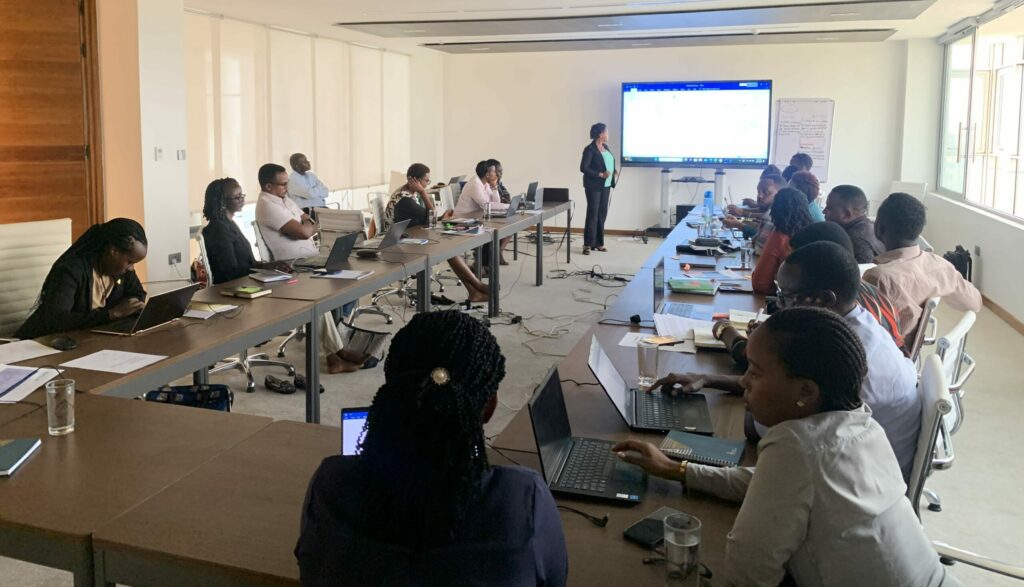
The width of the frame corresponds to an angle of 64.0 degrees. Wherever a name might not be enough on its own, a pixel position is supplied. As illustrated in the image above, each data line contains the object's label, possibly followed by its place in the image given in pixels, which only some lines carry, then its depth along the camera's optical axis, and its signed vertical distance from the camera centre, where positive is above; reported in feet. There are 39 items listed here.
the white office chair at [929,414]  6.30 -1.79
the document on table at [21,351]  8.39 -1.85
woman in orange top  12.70 -0.76
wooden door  18.34 +1.40
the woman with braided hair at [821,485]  4.35 -1.61
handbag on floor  9.68 -2.60
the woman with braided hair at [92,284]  9.78 -1.36
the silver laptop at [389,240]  16.93 -1.29
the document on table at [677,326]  10.25 -1.83
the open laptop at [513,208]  24.03 -0.84
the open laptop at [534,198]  26.55 -0.59
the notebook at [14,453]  5.86 -2.05
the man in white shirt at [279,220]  16.93 -0.89
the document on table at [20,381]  7.40 -1.93
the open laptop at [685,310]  11.46 -1.83
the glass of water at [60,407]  6.53 -1.85
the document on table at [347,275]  13.66 -1.63
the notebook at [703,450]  6.25 -2.09
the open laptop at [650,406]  7.07 -2.06
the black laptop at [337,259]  14.23 -1.42
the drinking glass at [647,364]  8.27 -2.00
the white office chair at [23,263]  11.60 -1.28
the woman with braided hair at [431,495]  3.76 -1.49
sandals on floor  14.80 -3.76
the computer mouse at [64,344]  8.77 -1.80
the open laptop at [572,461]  5.75 -2.12
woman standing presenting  32.50 +0.10
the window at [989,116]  23.66 +2.22
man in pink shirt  10.90 -1.18
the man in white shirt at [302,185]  27.71 -0.26
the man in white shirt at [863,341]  6.82 -1.37
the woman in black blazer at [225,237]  14.44 -1.07
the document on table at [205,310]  10.44 -1.73
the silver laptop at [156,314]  9.44 -1.63
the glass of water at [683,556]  4.52 -2.06
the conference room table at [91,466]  5.16 -2.13
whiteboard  34.99 +2.34
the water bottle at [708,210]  21.49 -0.83
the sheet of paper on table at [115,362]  8.20 -1.89
